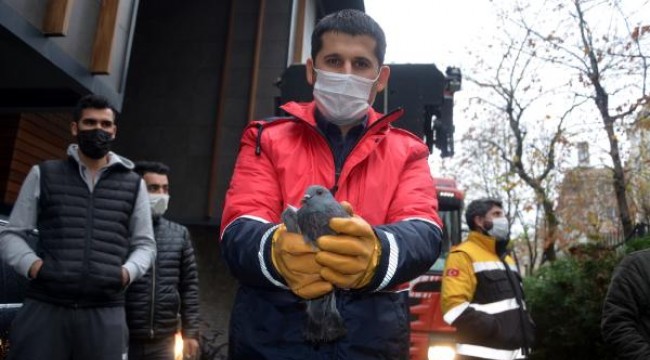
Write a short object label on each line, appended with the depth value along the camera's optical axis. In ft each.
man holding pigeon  5.30
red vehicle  22.65
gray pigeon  5.17
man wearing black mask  10.19
